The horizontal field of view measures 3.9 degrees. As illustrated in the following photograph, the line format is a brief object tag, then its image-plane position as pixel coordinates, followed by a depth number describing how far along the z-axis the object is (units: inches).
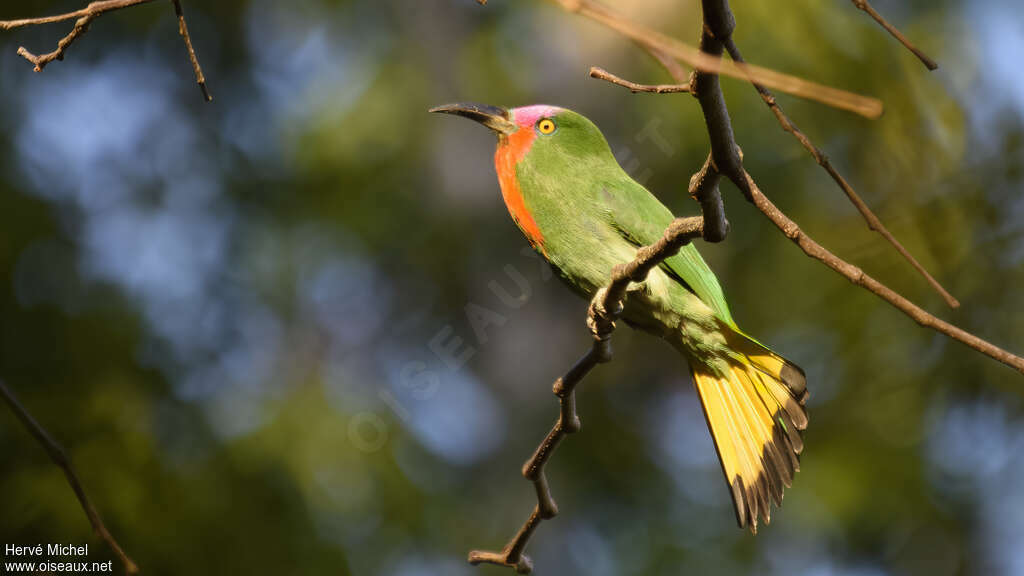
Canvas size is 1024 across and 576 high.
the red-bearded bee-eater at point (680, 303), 312.2
